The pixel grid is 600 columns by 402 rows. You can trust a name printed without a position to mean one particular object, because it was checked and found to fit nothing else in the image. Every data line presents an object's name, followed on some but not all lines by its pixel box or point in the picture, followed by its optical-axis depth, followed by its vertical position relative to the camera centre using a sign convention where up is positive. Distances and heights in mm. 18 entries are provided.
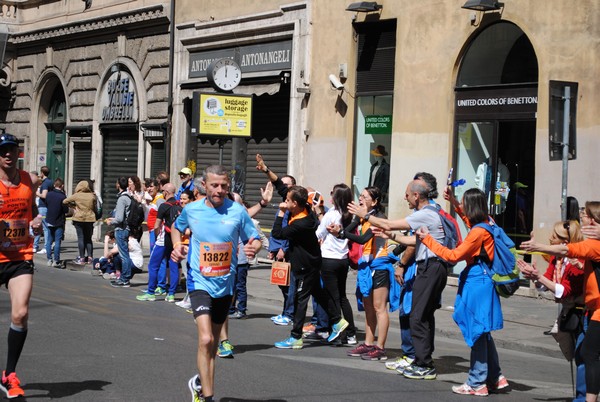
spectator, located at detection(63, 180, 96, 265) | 21078 -415
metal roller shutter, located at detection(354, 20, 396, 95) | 20469 +2996
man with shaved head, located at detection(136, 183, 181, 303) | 15336 -719
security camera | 21267 +2511
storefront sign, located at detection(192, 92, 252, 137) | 20641 +1725
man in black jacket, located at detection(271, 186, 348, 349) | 11461 -572
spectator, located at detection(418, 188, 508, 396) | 9125 -802
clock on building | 22016 +2715
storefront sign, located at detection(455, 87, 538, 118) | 17391 +1868
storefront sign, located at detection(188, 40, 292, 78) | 23203 +3393
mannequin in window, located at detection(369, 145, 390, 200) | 20734 +686
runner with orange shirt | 8055 -434
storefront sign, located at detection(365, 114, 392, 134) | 20703 +1649
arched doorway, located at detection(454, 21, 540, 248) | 17547 +1522
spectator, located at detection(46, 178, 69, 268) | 21234 -484
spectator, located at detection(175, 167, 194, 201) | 16312 +298
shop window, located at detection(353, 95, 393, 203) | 20766 +1272
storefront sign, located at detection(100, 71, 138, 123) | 28781 +2759
